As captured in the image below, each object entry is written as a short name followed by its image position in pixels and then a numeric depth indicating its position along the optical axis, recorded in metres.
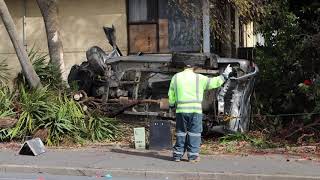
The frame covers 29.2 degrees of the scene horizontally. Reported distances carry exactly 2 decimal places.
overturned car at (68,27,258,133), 12.25
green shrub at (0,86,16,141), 12.87
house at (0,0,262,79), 17.16
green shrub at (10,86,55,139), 12.78
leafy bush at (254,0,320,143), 12.43
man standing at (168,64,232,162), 10.40
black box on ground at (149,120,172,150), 11.74
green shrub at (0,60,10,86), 14.82
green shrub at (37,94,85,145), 12.63
